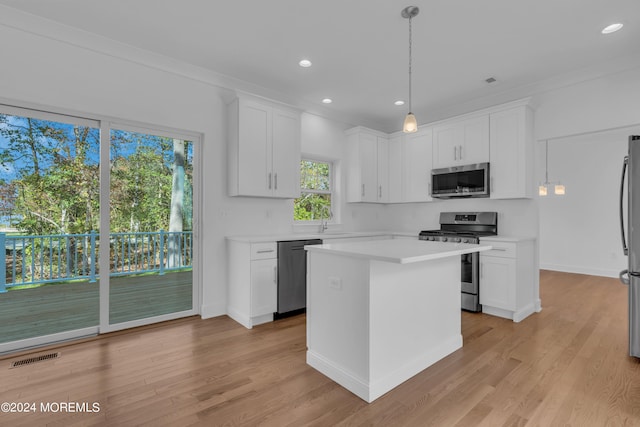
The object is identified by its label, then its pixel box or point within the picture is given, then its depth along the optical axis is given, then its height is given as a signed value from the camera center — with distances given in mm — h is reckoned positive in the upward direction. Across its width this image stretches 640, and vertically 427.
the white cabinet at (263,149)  3672 +801
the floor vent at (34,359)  2482 -1171
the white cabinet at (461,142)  4094 +1001
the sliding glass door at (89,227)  2771 -117
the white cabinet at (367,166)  4965 +779
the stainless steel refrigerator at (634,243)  2564 -229
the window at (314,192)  4746 +360
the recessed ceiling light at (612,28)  2703 +1623
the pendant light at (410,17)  2498 +1622
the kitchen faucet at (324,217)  4783 -35
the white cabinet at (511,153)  3764 +759
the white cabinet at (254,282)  3375 -746
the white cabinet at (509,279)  3527 -746
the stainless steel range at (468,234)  3828 -257
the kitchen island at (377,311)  2057 -700
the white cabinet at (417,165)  4761 +774
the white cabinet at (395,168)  5161 +780
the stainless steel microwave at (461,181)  4094 +461
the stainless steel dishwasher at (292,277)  3590 -723
